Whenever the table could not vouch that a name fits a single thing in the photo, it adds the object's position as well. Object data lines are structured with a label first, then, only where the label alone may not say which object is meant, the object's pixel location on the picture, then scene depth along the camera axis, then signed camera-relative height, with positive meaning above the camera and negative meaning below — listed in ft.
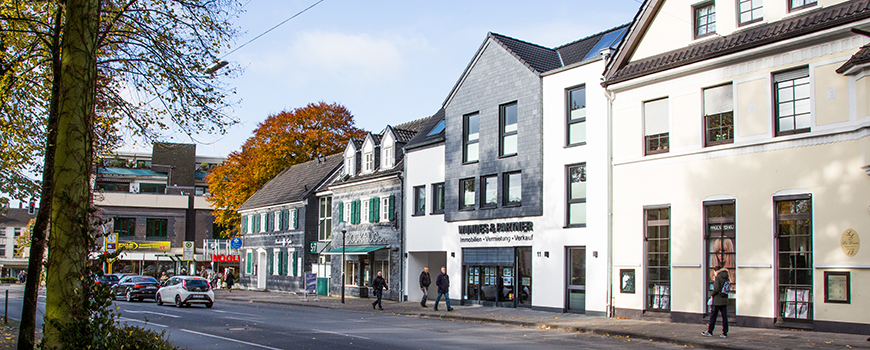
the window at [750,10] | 63.05 +19.32
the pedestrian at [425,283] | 92.84 -6.73
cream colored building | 54.75 +6.12
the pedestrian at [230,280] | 155.33 -11.21
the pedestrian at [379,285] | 93.12 -7.18
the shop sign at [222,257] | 179.37 -7.58
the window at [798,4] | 59.41 +18.76
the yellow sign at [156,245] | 226.91 -5.80
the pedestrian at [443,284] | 88.02 -6.53
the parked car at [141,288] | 116.16 -9.78
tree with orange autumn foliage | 176.96 +20.50
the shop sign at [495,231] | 87.25 -0.08
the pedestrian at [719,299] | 53.42 -4.82
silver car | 96.84 -8.61
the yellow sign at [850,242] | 53.67 -0.55
